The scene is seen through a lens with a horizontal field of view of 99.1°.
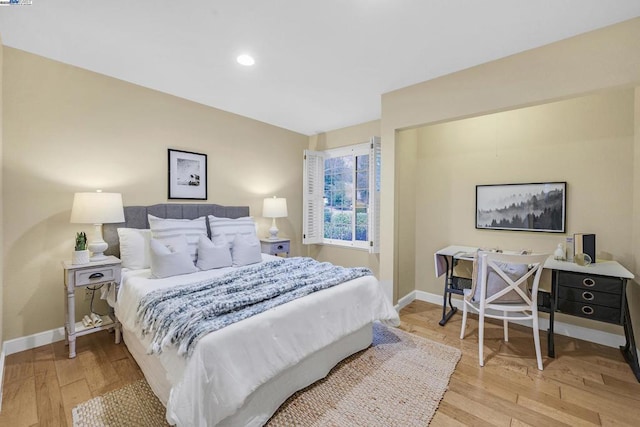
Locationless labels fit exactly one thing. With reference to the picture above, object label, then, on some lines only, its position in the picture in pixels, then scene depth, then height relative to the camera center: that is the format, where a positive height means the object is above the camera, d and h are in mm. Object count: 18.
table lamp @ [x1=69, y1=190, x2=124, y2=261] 2379 -17
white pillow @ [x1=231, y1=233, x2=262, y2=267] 2994 -460
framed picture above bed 3328 +449
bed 1362 -865
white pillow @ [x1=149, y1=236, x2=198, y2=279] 2430 -458
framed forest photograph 2880 +51
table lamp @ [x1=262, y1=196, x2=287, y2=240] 4055 +24
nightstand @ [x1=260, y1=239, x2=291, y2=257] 3991 -527
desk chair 2260 -627
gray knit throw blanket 1524 -601
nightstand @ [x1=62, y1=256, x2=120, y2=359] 2291 -609
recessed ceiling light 2471 +1399
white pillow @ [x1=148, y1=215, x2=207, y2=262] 2726 -200
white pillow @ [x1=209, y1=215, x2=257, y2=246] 3195 -207
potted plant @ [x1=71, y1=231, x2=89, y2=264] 2381 -365
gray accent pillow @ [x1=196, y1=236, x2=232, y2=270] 2758 -464
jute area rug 1682 -1286
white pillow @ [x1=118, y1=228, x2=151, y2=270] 2676 -389
